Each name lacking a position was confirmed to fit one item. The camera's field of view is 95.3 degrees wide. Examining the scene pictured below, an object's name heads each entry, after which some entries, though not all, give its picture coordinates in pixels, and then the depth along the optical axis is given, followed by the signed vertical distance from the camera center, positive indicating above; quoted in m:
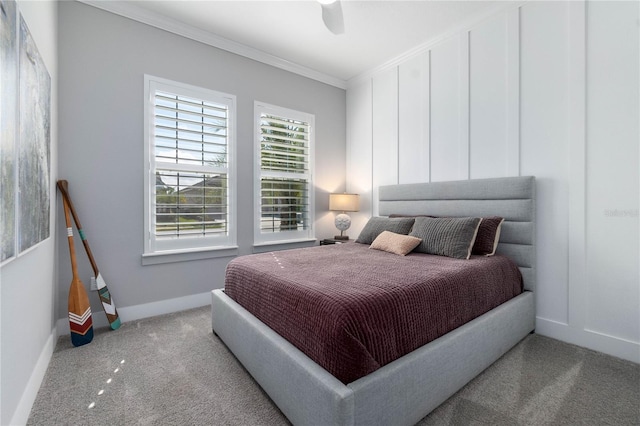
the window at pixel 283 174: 3.51 +0.47
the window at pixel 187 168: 2.80 +0.44
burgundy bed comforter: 1.24 -0.46
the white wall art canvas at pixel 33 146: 1.37 +0.35
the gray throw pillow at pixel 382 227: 2.88 -0.15
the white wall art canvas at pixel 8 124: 1.10 +0.35
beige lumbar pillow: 2.51 -0.28
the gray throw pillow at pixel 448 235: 2.33 -0.20
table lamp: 3.88 +0.07
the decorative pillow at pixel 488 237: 2.40 -0.21
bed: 1.19 -0.74
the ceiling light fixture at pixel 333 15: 2.10 +1.51
